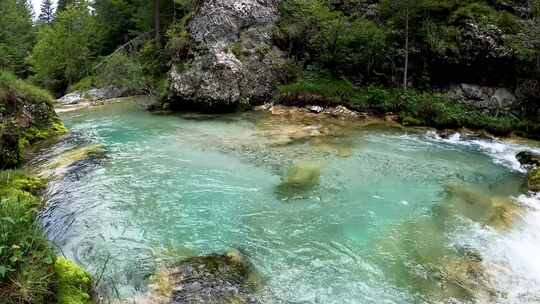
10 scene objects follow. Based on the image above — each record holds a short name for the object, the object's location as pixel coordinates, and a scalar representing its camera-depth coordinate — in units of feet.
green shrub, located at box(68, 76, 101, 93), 97.90
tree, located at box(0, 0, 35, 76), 116.88
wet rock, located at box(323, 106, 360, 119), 63.67
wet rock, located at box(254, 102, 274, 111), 68.49
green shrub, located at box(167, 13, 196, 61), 73.00
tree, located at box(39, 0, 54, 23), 246.06
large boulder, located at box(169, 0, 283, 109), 67.87
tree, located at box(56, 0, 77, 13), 185.57
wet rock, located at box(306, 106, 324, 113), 65.26
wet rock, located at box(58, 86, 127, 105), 89.98
